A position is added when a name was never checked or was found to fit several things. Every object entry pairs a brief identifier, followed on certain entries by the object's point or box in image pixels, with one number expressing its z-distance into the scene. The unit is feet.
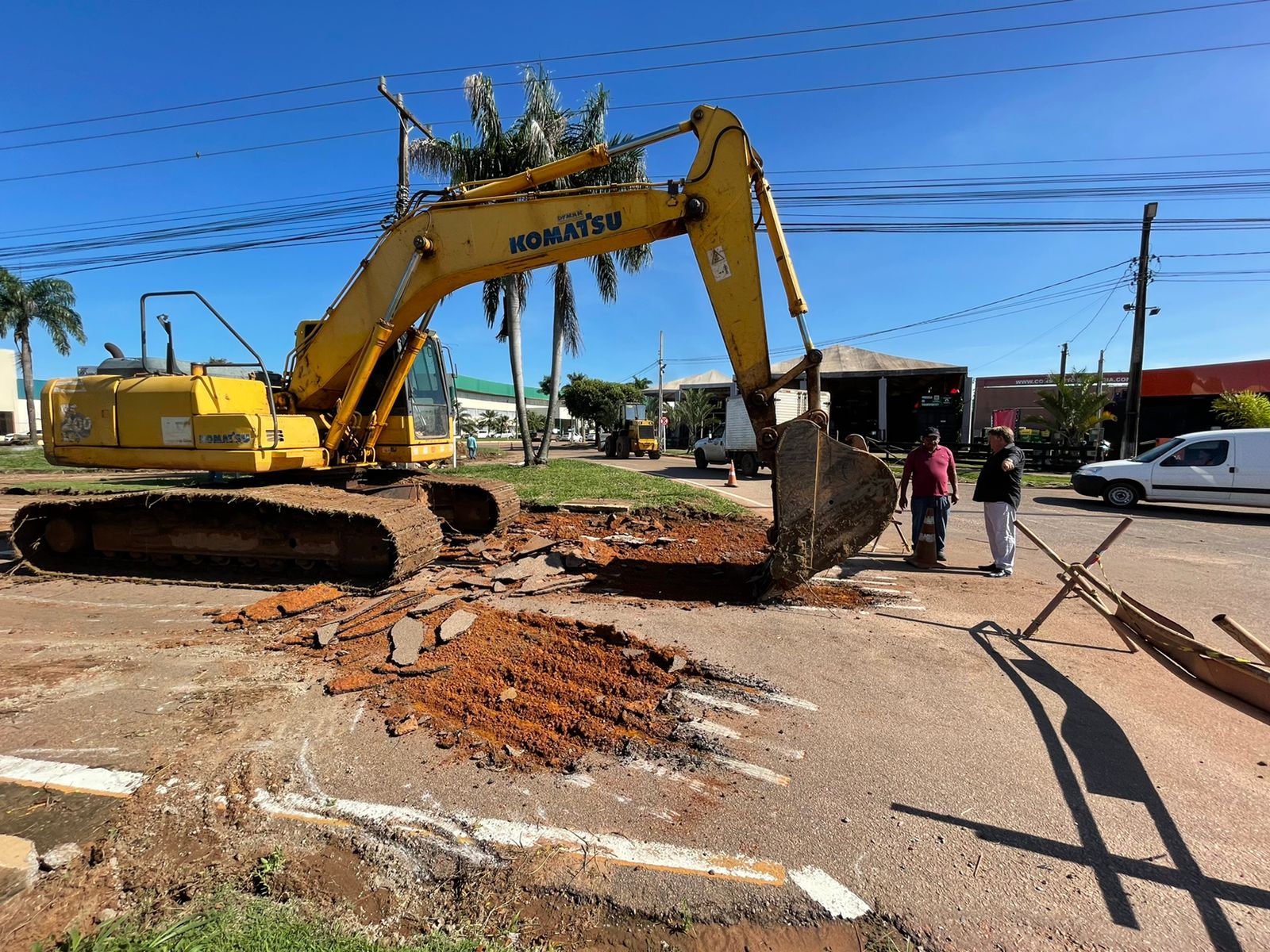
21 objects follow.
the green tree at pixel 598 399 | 172.45
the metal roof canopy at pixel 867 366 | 118.51
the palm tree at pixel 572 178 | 59.52
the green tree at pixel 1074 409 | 85.20
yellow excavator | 17.65
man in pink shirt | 24.20
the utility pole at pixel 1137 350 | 64.95
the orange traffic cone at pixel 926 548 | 24.26
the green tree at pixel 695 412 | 133.08
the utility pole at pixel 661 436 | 121.37
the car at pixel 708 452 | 81.82
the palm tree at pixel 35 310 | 118.21
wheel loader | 112.06
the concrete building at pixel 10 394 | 143.13
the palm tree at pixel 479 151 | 58.70
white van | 37.78
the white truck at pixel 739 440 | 70.28
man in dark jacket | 22.84
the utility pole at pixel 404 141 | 47.78
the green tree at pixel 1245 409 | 77.41
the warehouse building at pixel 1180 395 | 104.42
